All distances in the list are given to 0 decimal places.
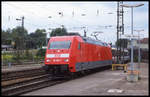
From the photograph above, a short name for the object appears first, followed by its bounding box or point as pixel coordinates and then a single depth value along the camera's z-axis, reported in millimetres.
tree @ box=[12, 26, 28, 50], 55472
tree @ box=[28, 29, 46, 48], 88500
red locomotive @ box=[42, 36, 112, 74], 16312
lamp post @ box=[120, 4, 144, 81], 15646
